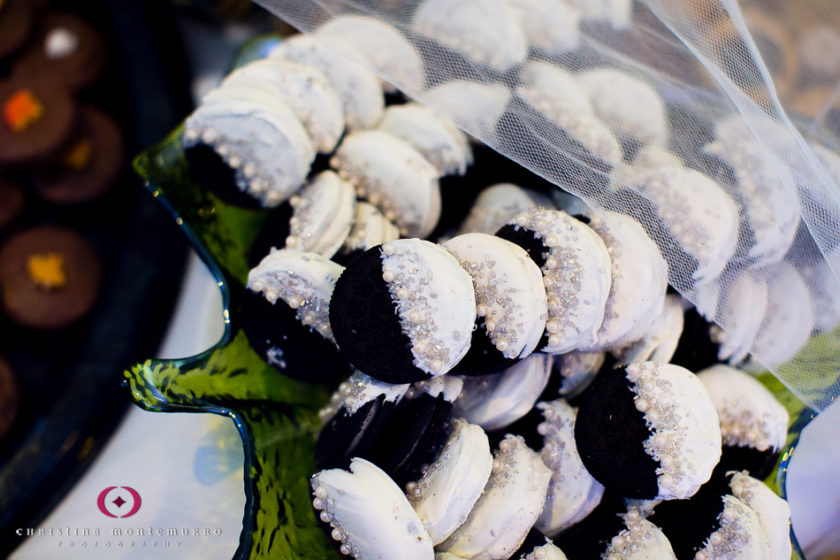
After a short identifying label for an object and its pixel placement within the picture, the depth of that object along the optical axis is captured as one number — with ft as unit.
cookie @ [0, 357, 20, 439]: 1.81
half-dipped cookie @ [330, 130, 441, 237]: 1.55
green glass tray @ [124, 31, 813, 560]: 1.40
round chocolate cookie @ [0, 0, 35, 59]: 1.96
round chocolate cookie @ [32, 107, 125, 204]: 1.97
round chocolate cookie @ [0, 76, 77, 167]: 1.91
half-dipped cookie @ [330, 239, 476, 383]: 1.38
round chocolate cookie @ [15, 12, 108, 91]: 2.00
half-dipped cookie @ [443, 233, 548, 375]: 1.40
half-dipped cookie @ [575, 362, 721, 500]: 1.41
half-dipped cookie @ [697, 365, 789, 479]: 1.52
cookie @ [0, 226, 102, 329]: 1.89
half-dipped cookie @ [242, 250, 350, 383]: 1.45
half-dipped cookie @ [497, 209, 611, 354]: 1.43
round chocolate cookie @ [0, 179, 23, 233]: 1.95
